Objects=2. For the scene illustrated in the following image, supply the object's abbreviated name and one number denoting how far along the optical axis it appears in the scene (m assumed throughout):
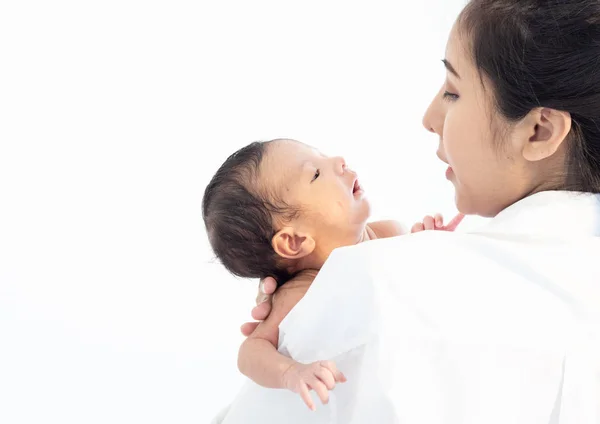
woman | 1.11
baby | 1.62
